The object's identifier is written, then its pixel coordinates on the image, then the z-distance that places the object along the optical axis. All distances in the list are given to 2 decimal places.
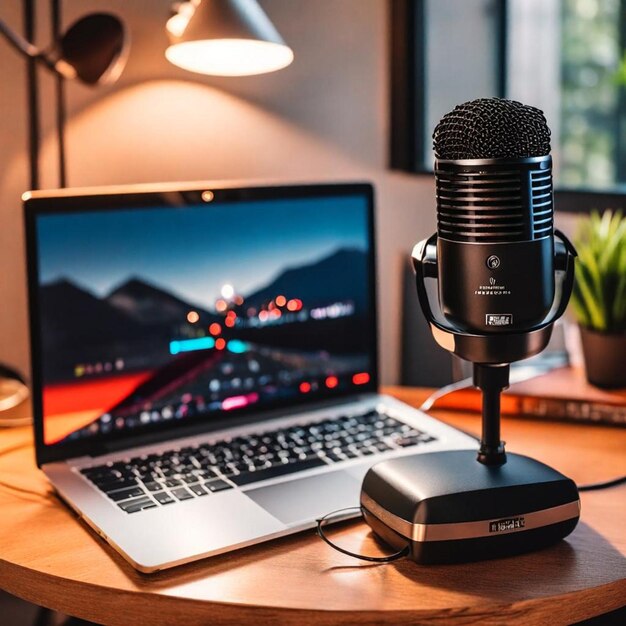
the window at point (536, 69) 1.64
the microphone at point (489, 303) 0.82
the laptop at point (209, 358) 0.99
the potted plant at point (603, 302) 1.26
